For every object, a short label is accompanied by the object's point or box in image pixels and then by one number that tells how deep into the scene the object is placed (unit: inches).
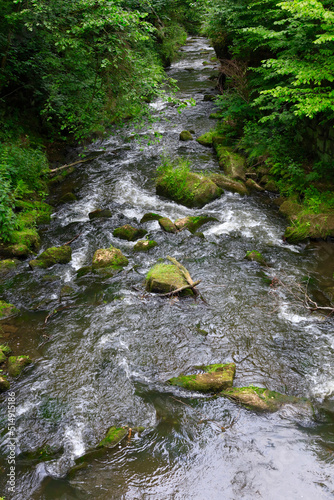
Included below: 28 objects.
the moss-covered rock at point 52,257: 331.6
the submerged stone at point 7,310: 272.5
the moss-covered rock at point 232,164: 480.7
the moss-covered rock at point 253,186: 461.4
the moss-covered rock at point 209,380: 212.7
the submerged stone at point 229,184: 456.8
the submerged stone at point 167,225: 387.9
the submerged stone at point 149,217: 410.9
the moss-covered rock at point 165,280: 295.7
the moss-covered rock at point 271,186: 447.7
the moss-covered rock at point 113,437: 181.9
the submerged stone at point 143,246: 360.8
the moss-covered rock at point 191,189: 439.2
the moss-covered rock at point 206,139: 581.9
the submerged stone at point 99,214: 416.8
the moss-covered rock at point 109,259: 330.0
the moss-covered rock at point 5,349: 238.7
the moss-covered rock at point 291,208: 393.7
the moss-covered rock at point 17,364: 222.8
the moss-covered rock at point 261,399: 200.7
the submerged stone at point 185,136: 601.0
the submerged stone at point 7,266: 319.9
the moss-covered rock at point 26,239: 344.1
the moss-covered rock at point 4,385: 212.1
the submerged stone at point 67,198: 448.8
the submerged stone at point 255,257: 335.4
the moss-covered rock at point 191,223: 391.2
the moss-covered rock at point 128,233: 379.2
